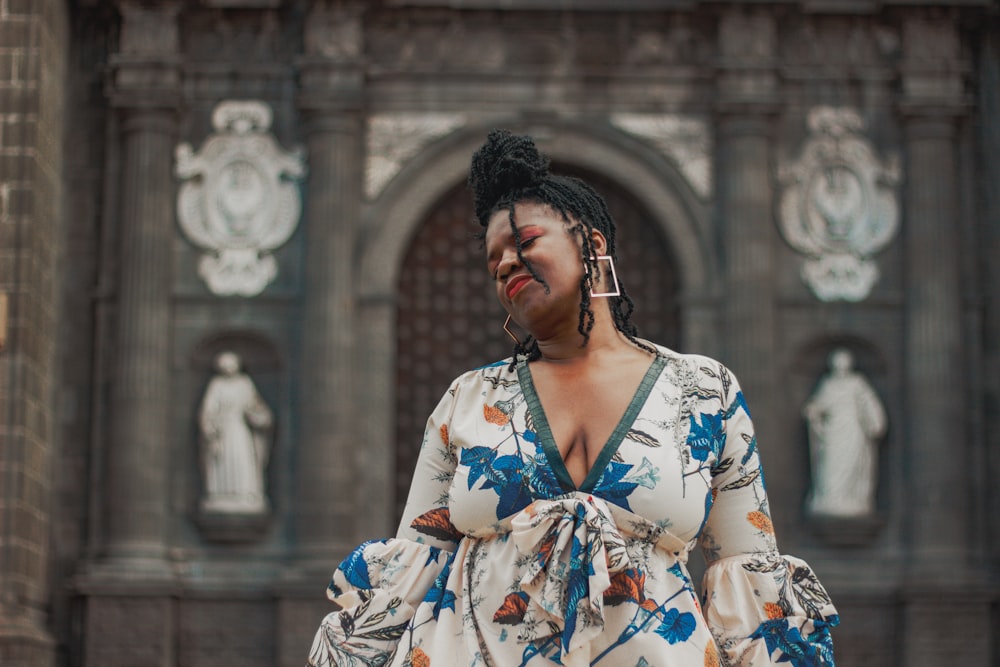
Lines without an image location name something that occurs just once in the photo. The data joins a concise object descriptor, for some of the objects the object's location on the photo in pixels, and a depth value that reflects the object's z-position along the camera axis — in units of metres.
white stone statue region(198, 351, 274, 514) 17.34
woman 3.30
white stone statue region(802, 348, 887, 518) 17.44
